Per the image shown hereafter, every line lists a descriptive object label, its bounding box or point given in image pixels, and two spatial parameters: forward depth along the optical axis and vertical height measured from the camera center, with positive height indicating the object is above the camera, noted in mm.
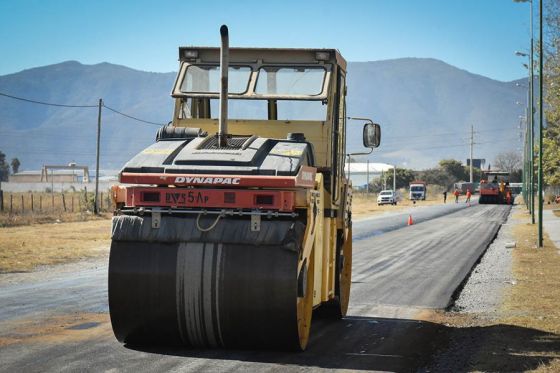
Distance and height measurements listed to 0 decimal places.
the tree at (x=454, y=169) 187500 +3489
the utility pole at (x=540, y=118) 29562 +2432
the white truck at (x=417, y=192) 108438 -983
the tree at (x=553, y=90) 39750 +4655
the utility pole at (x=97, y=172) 51531 +665
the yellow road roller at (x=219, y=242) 8750 -625
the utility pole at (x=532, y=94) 42375 +4908
